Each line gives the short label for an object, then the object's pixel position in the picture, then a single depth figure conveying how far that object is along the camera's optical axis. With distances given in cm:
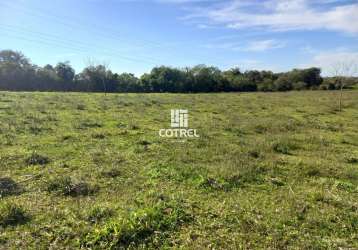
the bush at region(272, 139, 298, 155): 1318
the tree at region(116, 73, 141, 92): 6072
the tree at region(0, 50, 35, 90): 5555
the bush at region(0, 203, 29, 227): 620
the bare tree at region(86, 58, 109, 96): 5998
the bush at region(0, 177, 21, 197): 772
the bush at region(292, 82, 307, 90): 7372
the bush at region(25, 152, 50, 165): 1019
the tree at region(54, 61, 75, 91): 6034
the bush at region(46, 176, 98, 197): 780
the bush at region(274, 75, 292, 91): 7238
